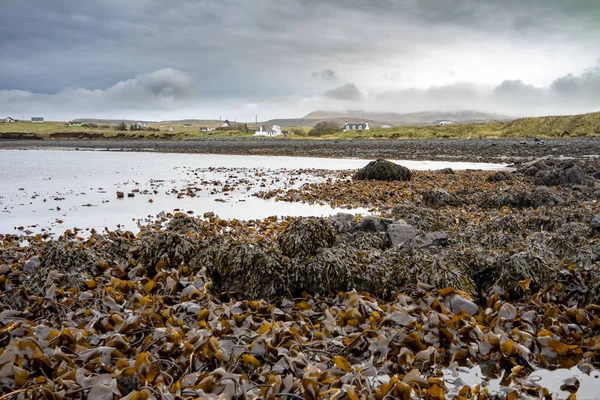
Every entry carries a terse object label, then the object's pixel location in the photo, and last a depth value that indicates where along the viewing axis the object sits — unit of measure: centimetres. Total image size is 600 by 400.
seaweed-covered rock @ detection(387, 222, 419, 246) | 487
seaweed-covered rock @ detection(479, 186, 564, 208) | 738
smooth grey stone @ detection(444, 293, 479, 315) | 347
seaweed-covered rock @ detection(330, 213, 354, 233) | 532
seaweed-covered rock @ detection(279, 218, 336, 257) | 443
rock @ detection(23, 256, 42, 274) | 424
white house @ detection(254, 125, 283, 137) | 8094
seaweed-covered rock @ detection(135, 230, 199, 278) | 449
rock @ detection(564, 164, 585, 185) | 1016
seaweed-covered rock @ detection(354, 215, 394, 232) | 520
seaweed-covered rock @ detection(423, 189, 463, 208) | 802
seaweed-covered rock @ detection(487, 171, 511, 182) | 1151
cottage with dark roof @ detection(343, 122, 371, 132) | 9549
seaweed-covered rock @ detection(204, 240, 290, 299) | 400
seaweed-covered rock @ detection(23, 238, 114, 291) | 395
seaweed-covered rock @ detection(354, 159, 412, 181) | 1257
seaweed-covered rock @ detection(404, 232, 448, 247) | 463
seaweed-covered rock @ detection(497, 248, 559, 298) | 391
